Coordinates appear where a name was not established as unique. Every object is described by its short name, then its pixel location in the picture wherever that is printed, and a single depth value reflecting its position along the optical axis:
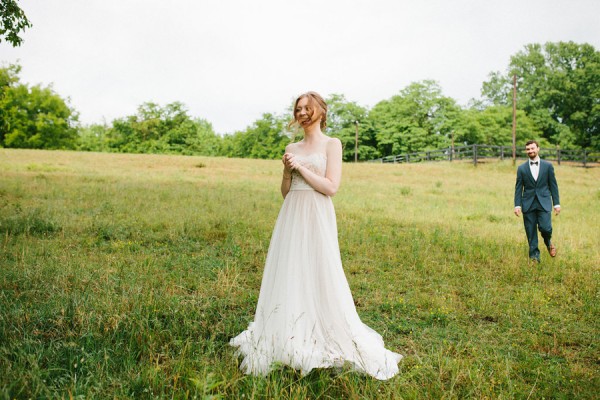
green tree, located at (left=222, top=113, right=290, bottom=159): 79.75
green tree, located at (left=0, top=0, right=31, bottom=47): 9.96
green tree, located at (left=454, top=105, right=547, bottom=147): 61.31
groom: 8.64
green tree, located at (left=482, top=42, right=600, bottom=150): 60.91
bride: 3.93
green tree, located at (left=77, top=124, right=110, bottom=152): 80.50
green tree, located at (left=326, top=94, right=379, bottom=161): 72.25
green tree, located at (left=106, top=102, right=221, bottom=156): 75.25
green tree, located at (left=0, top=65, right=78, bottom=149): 62.66
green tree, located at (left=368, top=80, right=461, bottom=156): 63.94
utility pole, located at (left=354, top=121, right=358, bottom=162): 66.69
